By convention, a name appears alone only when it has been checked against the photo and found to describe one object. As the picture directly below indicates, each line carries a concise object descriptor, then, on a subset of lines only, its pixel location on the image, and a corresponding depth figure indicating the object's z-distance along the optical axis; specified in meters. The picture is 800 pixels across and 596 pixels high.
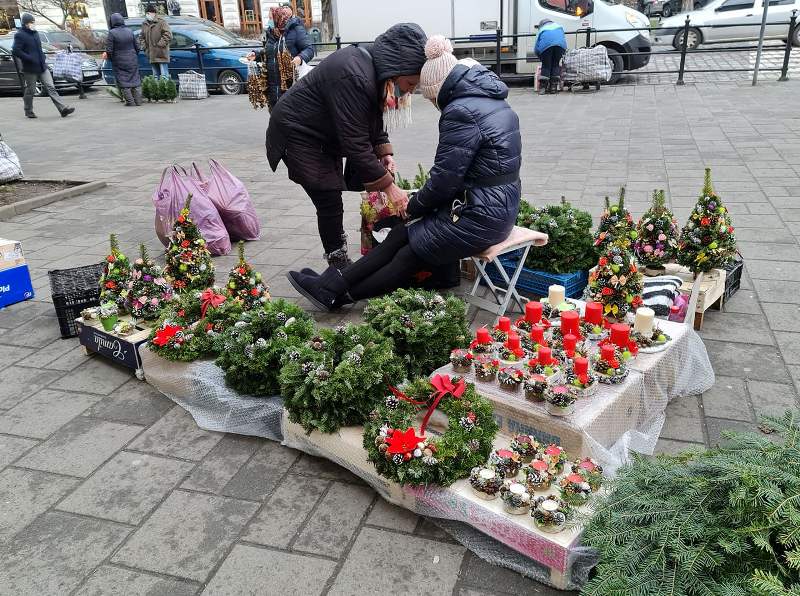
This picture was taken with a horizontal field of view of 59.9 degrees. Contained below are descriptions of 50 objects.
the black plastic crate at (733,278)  4.12
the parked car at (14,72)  17.45
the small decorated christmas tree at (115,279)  3.92
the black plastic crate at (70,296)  4.12
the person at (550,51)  12.98
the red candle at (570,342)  3.02
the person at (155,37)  15.01
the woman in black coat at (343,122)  3.93
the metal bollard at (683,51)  13.30
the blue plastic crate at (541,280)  4.19
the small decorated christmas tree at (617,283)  3.42
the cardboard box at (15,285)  4.69
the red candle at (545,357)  2.92
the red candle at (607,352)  2.88
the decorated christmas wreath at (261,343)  3.14
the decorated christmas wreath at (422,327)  3.23
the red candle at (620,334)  3.04
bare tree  29.50
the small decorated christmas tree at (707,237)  3.84
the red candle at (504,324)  3.23
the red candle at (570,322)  3.17
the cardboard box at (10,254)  4.63
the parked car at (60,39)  19.19
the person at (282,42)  8.84
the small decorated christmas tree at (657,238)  4.06
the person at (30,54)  12.76
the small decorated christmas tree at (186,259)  4.10
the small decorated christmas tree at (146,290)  3.87
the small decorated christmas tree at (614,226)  3.93
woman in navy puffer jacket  3.66
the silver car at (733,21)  15.80
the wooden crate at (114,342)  3.67
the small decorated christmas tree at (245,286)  3.66
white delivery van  14.33
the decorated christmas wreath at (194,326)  3.42
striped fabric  3.57
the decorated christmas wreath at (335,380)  2.76
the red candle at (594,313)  3.27
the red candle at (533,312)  3.32
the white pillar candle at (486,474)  2.42
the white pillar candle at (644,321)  3.15
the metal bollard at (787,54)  12.98
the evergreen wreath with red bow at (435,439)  2.46
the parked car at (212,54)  16.30
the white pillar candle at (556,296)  3.53
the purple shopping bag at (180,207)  5.42
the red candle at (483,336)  3.13
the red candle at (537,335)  3.16
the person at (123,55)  14.19
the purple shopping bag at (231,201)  5.73
